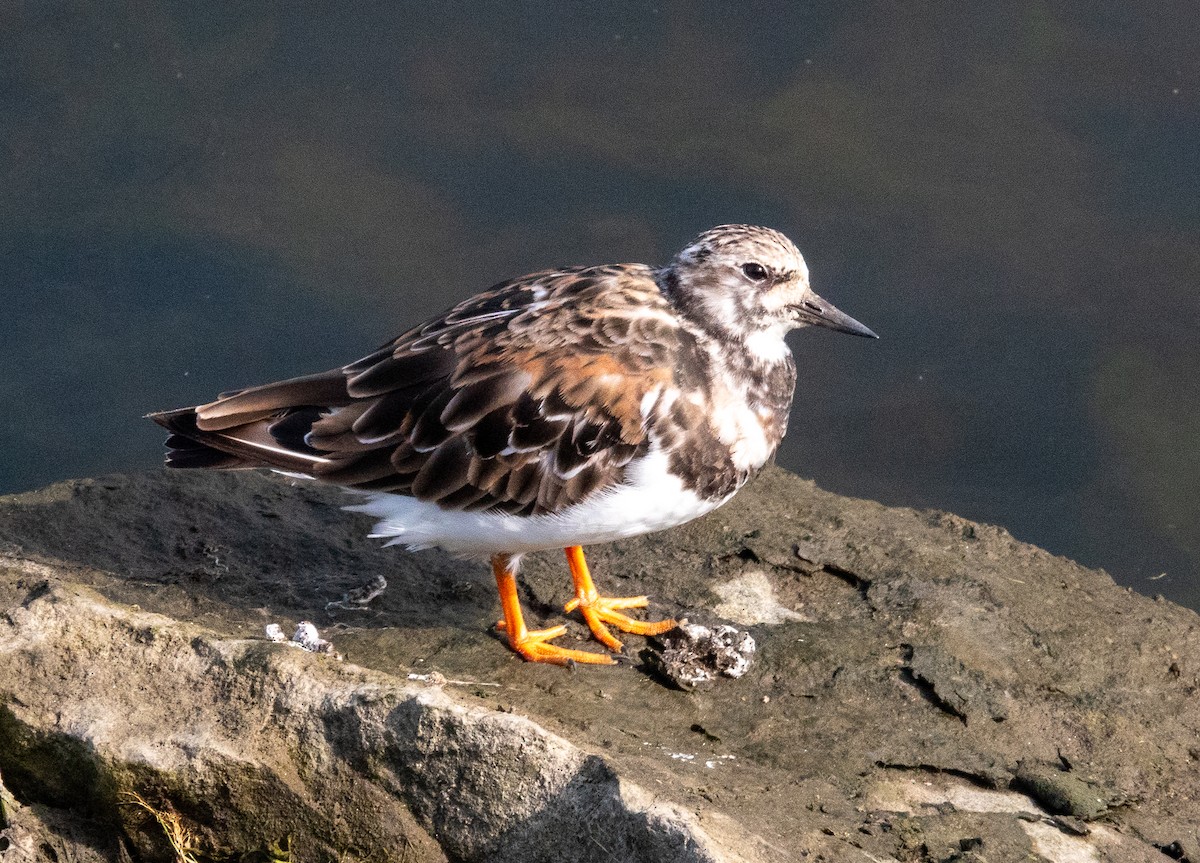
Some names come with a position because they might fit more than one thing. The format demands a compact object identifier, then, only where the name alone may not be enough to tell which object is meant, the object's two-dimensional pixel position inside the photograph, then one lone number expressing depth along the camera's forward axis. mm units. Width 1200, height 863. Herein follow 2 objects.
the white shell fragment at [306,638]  10531
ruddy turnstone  10641
